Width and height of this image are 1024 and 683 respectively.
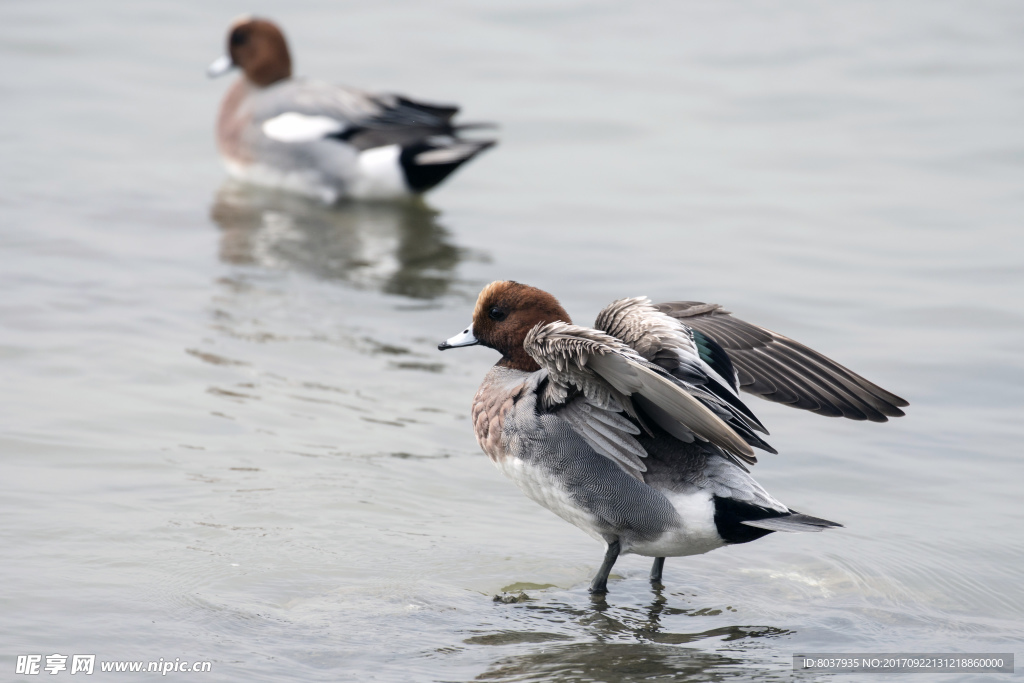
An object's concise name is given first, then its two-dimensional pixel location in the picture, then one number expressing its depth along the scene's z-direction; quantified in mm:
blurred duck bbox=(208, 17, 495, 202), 18359
